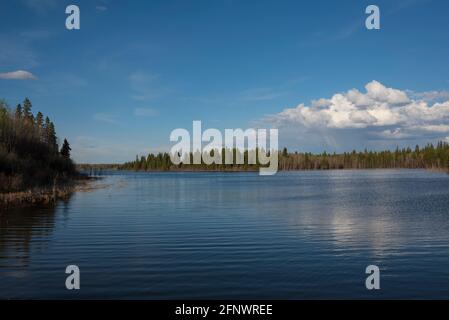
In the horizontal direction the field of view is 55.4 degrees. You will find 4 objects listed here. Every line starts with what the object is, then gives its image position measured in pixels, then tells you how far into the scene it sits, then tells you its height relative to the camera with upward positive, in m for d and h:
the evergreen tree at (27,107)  122.06 +18.23
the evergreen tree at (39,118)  133.50 +16.28
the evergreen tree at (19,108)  117.29 +17.09
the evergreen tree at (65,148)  141.25 +7.23
